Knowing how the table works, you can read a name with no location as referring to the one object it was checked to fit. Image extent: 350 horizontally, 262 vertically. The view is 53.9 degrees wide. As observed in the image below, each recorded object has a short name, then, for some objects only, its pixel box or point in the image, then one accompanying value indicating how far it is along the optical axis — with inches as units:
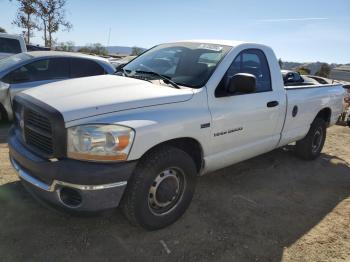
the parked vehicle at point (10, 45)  380.5
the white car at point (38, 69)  255.1
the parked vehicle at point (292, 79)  240.5
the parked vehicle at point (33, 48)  705.6
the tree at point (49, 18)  910.4
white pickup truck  106.7
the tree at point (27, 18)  889.5
